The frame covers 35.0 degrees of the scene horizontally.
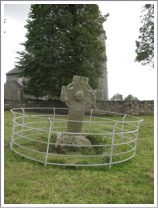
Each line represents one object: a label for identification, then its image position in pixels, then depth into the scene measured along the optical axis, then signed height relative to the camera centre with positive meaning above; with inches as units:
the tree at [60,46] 768.9 +176.6
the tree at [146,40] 912.3 +236.4
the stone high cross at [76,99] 290.0 +4.2
